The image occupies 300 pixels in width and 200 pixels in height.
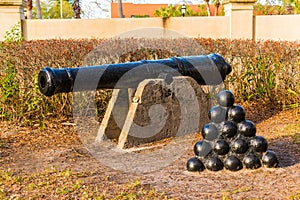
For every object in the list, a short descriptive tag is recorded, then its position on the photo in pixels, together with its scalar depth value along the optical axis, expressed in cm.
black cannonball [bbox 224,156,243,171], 488
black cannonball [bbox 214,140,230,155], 491
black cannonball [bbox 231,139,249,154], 490
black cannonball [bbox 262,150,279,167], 488
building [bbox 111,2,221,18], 5302
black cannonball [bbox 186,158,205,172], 496
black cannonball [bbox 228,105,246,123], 500
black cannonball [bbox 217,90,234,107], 505
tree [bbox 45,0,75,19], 5468
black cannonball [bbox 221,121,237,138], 493
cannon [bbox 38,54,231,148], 589
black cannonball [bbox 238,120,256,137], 492
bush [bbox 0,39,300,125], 752
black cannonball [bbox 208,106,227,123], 503
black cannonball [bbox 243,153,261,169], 488
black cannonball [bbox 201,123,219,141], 499
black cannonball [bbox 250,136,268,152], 489
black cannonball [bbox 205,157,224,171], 492
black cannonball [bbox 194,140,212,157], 500
